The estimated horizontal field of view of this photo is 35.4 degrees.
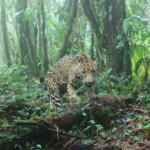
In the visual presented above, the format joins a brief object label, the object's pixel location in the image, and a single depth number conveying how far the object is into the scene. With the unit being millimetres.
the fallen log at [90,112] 3738
